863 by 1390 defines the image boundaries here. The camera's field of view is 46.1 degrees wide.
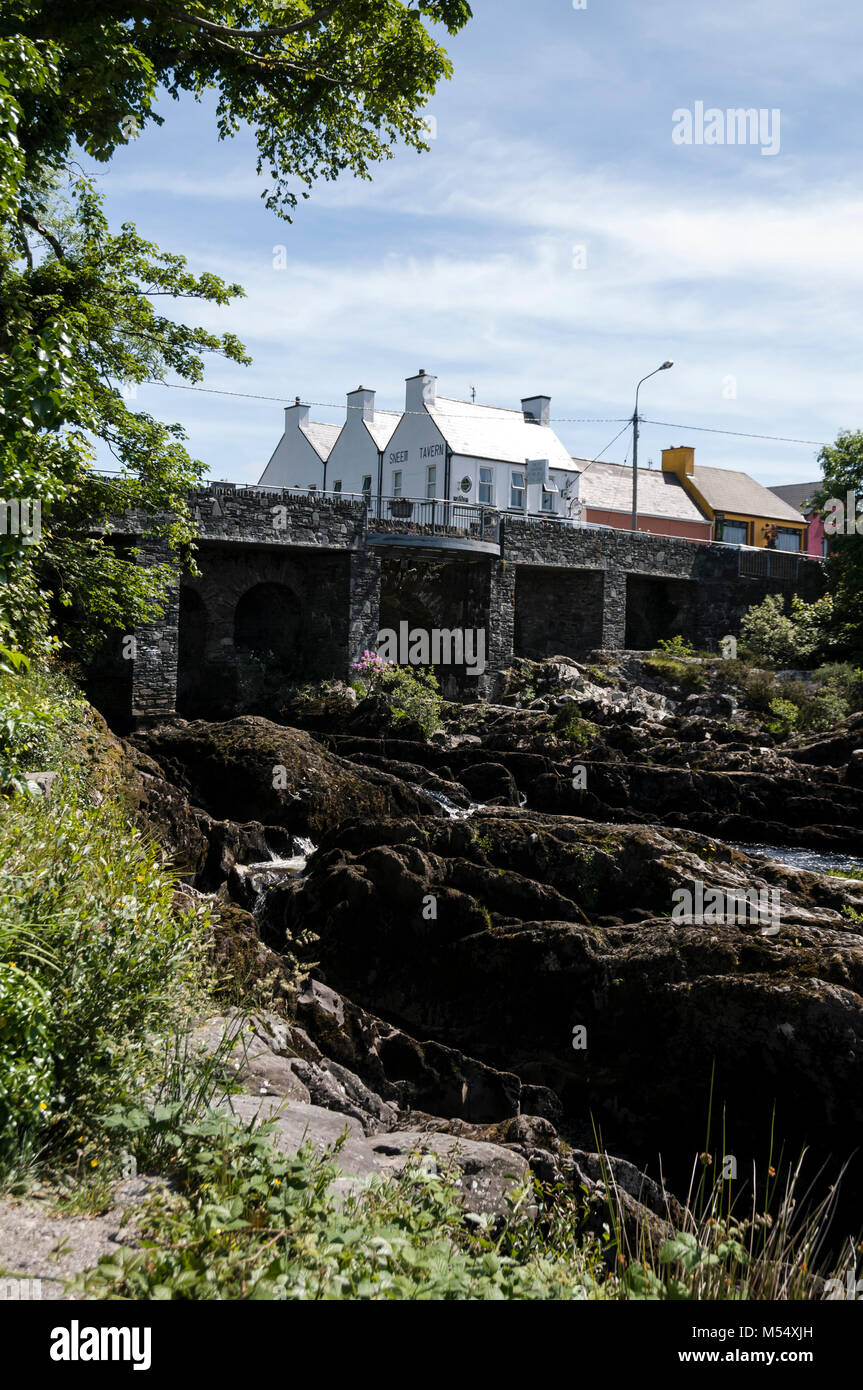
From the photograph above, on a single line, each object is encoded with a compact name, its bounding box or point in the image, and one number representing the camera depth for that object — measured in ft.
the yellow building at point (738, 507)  170.40
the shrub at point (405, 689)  74.69
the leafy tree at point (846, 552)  100.78
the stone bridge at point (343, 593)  78.28
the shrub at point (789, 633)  102.06
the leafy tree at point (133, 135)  35.65
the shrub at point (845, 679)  85.25
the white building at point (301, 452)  150.71
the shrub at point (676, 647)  103.14
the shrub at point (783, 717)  81.15
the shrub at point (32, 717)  19.12
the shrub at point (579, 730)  71.56
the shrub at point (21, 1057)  11.43
